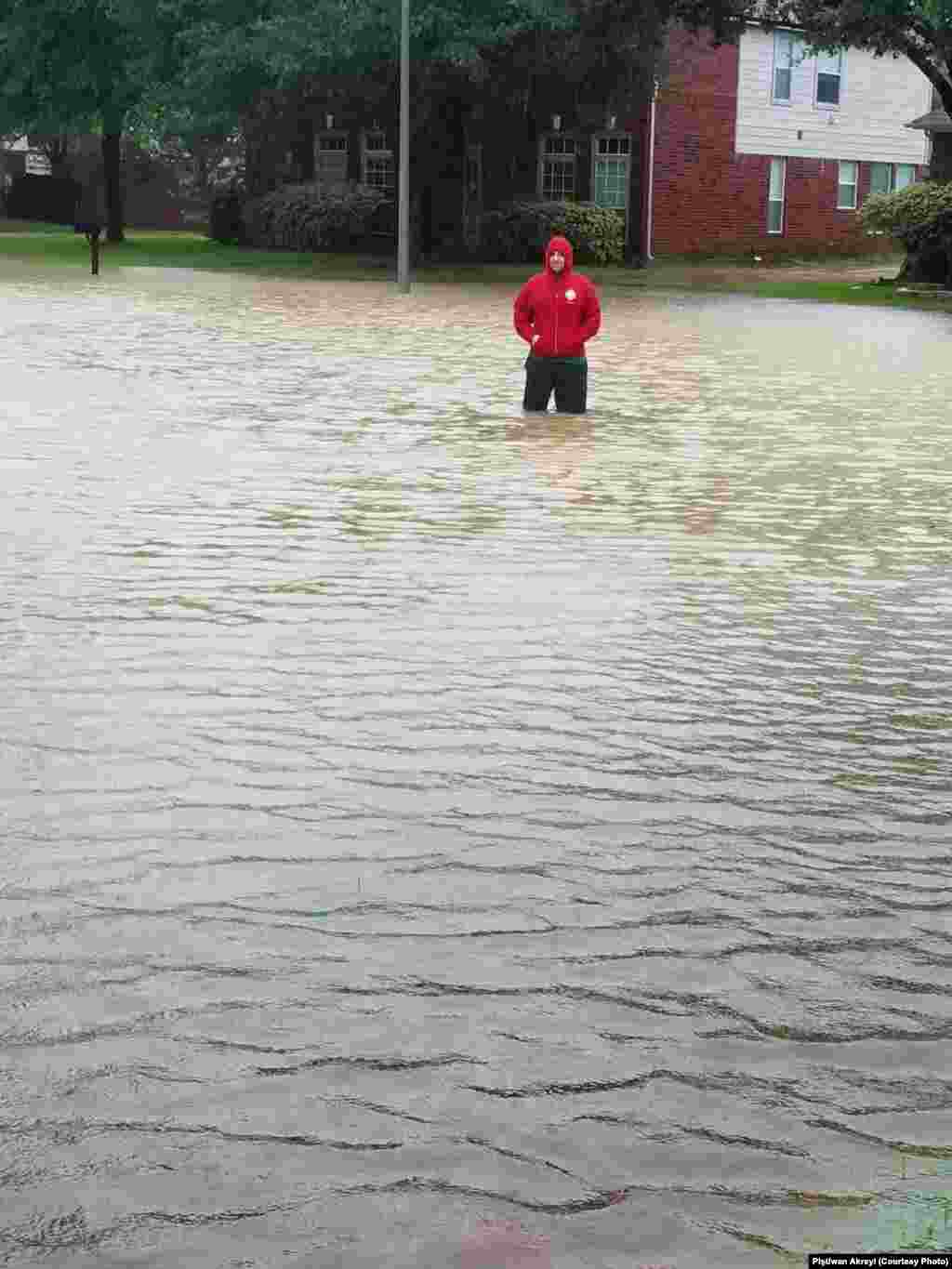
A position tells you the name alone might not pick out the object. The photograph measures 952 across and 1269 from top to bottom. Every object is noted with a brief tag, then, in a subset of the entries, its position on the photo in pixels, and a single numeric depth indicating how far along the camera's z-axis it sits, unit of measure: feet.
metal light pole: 126.05
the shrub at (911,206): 135.95
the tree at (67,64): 175.73
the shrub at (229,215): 204.85
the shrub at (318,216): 182.29
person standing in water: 56.24
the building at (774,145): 174.81
